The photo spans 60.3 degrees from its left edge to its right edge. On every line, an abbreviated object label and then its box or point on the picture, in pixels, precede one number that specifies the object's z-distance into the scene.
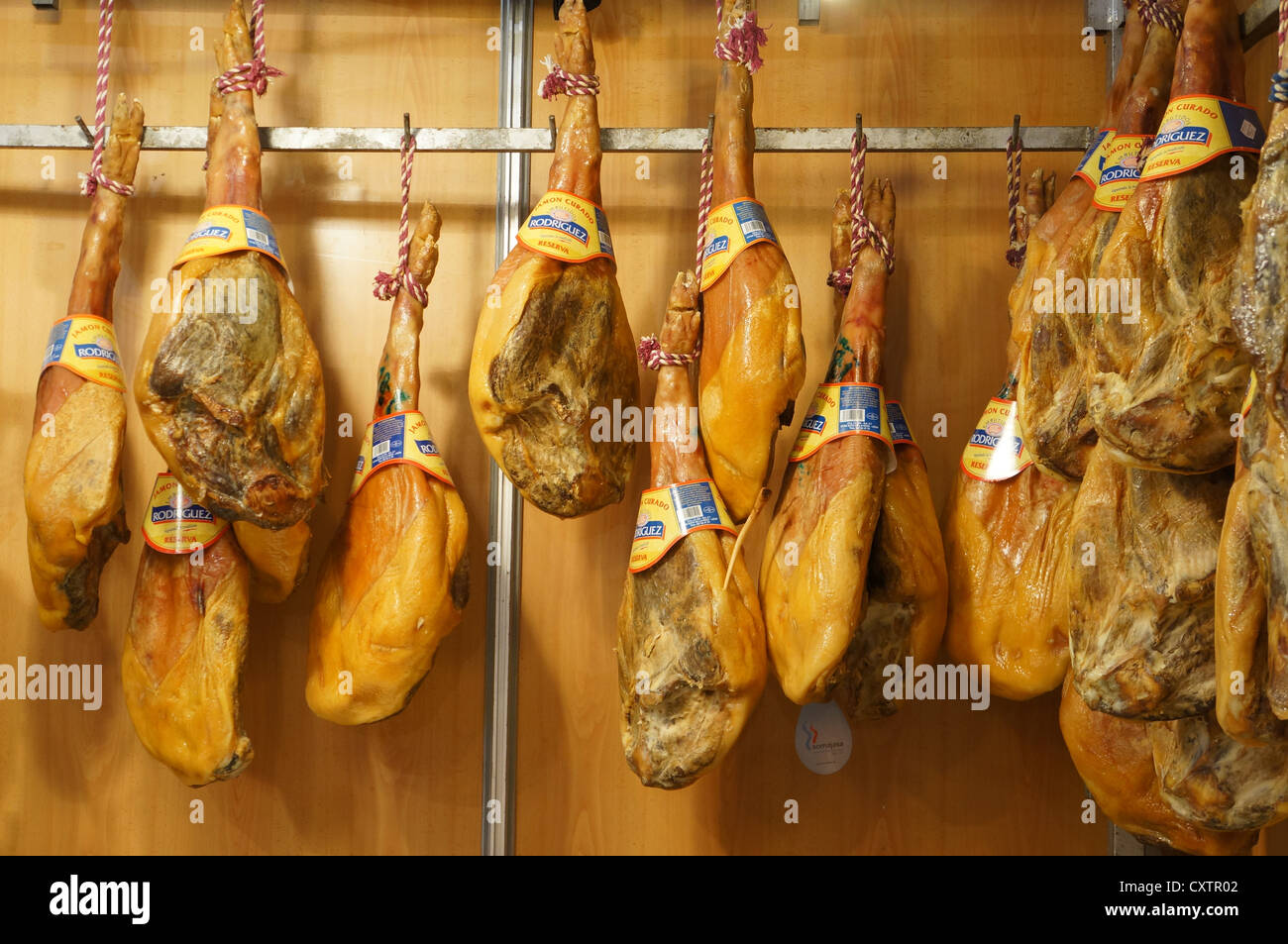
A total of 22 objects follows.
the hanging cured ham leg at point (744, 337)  2.34
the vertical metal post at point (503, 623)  2.78
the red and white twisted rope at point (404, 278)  2.61
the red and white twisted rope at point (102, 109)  2.63
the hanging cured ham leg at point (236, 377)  2.26
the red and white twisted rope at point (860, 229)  2.54
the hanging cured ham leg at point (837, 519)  2.23
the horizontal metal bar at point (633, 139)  2.63
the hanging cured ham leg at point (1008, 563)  2.37
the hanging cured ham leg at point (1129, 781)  2.16
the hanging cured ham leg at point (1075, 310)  2.12
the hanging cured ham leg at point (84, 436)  2.40
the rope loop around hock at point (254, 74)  2.60
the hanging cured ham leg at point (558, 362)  2.36
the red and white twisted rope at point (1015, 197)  2.60
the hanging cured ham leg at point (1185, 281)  1.73
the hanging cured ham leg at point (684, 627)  2.25
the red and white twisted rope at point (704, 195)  2.53
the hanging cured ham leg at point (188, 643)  2.43
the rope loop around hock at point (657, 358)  2.43
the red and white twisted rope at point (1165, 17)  2.29
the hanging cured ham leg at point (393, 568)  2.41
